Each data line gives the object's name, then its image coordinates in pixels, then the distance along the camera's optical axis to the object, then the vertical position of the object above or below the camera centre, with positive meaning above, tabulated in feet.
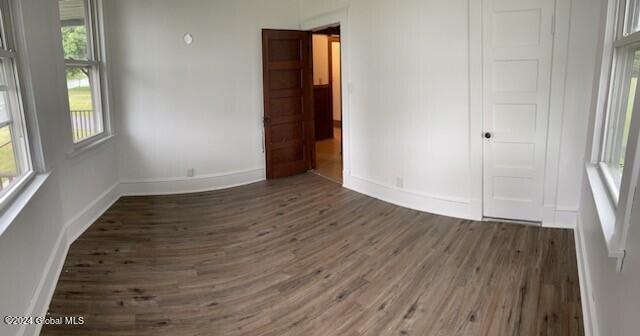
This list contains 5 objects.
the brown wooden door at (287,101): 21.02 -0.73
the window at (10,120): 9.29 -0.63
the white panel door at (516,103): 13.53 -0.66
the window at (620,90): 8.75 -0.22
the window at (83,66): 15.20 +0.86
